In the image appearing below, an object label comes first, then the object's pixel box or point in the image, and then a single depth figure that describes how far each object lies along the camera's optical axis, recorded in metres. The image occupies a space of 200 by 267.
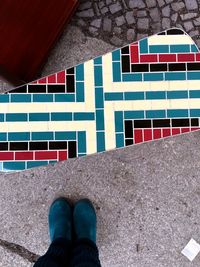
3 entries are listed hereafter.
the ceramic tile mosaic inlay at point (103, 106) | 1.63
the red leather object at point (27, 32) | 1.60
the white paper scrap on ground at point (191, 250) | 2.14
